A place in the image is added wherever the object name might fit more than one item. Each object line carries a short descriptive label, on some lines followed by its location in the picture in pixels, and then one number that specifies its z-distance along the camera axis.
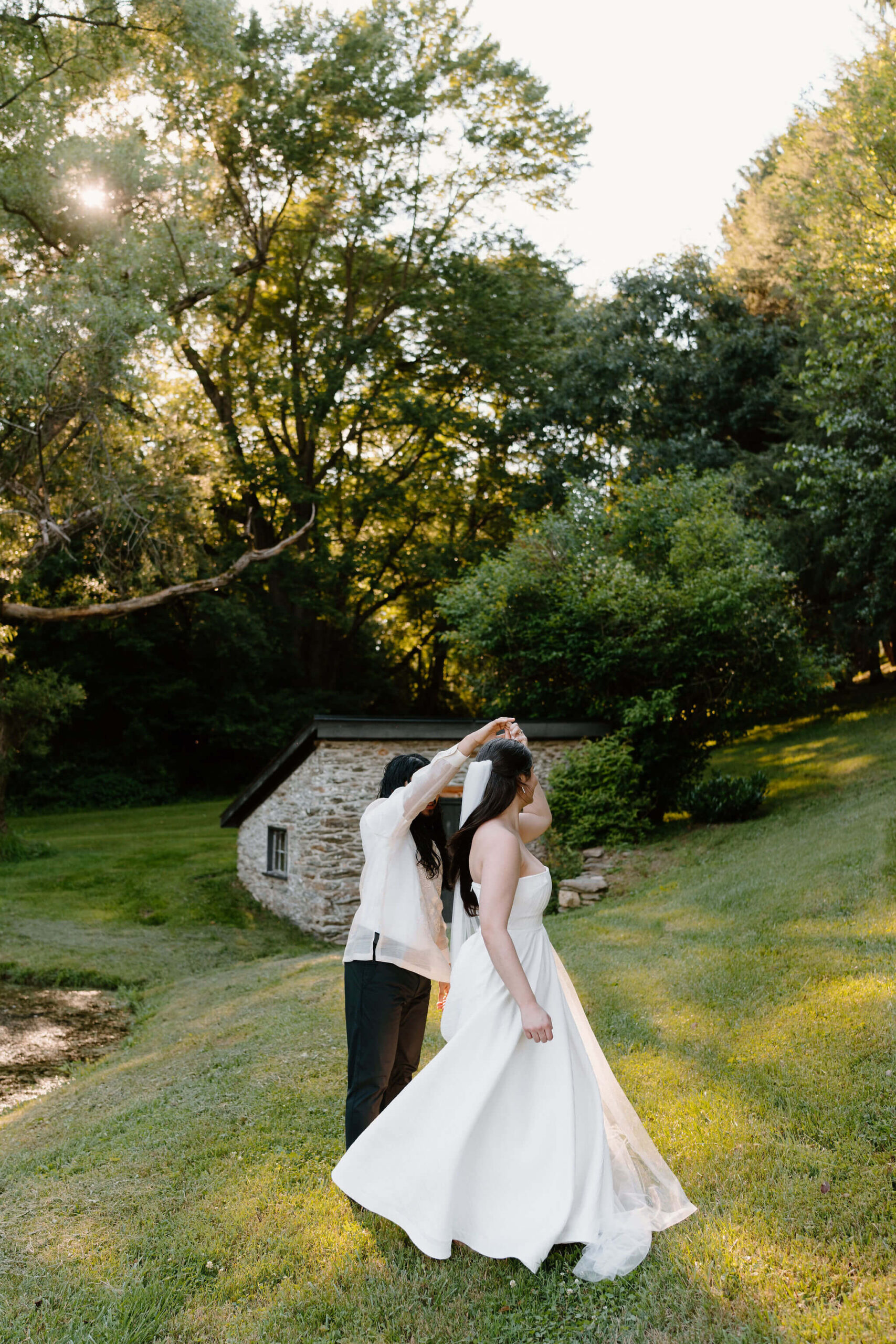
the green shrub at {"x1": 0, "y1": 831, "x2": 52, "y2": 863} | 17.97
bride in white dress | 3.47
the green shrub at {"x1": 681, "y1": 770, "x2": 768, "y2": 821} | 14.61
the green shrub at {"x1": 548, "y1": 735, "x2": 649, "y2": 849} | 14.45
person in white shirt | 4.09
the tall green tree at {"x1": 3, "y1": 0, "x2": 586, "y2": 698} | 24.08
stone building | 14.48
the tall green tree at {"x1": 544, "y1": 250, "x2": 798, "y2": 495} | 22.78
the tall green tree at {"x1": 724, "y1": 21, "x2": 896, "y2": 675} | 15.13
